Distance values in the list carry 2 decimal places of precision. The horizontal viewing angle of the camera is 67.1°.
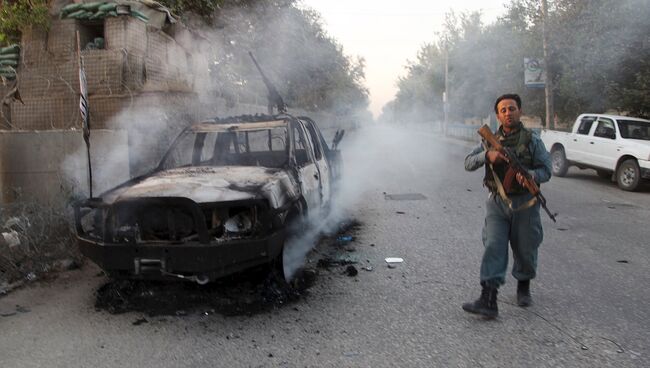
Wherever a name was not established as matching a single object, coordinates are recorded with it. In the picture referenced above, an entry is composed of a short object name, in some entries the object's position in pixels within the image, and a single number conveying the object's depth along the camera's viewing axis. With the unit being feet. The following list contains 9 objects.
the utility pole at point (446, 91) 115.55
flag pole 14.71
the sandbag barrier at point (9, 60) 23.73
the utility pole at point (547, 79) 55.21
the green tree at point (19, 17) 22.99
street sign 59.26
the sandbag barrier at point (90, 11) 23.39
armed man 11.14
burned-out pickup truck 11.28
